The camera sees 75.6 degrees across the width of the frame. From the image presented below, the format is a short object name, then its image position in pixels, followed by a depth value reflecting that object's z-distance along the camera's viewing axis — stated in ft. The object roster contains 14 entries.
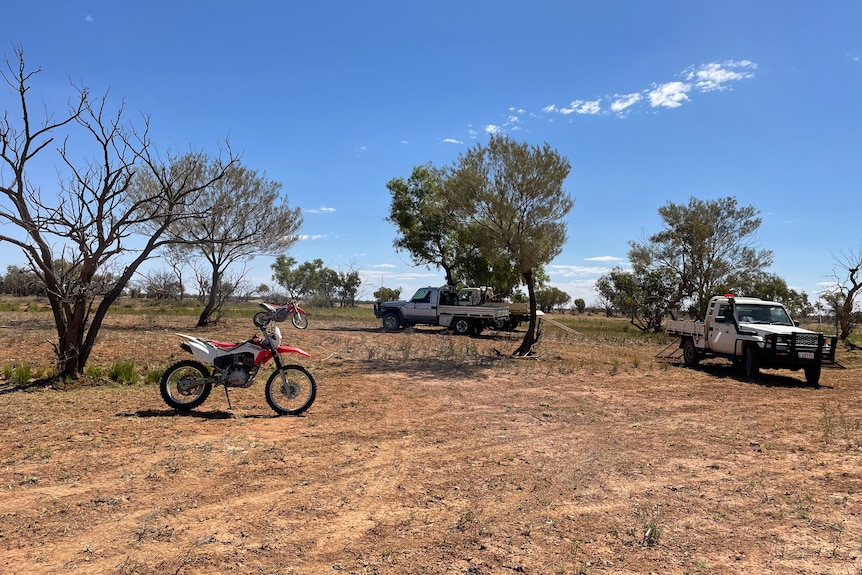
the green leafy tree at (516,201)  48.73
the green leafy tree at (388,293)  162.20
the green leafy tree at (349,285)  187.96
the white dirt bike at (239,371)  23.67
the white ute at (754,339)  37.65
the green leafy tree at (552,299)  201.13
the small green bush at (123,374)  29.58
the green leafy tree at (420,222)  99.86
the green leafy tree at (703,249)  98.53
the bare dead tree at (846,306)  79.25
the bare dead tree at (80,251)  25.35
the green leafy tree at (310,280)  191.31
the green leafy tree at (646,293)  100.27
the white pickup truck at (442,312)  75.00
